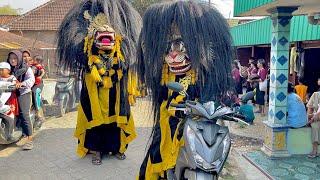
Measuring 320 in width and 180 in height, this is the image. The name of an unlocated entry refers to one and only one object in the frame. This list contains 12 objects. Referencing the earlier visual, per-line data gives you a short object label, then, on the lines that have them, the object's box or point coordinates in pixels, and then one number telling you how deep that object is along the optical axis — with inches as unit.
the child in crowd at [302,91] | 320.5
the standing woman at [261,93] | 390.9
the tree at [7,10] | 2278.5
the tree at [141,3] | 823.8
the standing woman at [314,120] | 224.4
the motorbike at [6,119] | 215.5
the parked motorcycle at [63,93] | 352.8
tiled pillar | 226.7
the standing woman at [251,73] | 430.2
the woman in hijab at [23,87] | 228.5
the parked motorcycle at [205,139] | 99.9
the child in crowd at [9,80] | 221.9
